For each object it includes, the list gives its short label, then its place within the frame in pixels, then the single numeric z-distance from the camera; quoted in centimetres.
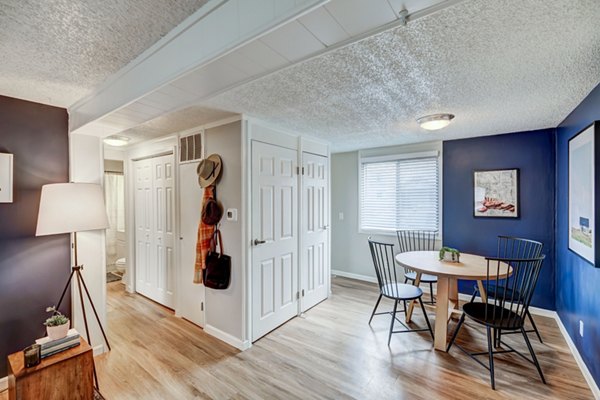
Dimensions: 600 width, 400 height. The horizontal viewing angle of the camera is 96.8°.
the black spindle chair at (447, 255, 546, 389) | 211
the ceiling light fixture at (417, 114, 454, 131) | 255
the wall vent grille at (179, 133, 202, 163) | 295
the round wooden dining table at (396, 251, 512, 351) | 242
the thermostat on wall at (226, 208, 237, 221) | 262
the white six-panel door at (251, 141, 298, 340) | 271
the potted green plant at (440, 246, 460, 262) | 285
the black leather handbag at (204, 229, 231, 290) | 264
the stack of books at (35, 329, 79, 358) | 176
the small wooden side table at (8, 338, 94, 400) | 162
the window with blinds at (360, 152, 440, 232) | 397
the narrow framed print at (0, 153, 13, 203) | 200
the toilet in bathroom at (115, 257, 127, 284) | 458
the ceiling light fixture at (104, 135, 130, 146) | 329
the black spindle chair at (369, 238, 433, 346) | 264
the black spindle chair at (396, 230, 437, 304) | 394
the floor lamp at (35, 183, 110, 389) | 191
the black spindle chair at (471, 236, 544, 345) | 304
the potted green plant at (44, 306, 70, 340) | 183
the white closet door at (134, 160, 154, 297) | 373
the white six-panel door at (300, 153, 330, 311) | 342
